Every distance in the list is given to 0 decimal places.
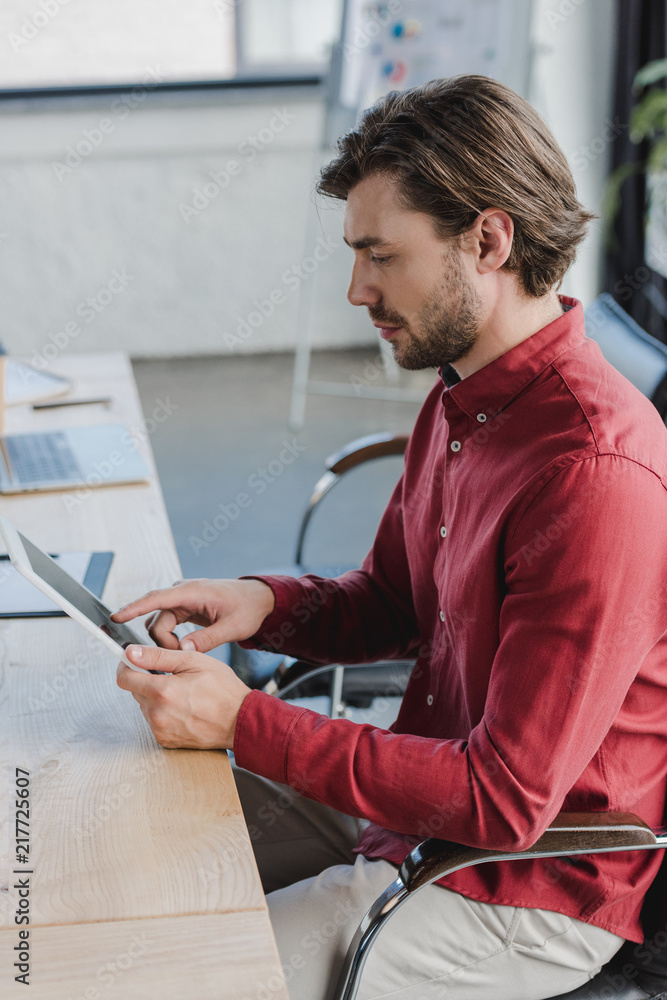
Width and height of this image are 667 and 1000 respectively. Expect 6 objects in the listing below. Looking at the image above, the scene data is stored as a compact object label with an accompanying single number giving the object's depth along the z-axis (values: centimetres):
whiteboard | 335
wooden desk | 69
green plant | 332
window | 429
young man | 86
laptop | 160
